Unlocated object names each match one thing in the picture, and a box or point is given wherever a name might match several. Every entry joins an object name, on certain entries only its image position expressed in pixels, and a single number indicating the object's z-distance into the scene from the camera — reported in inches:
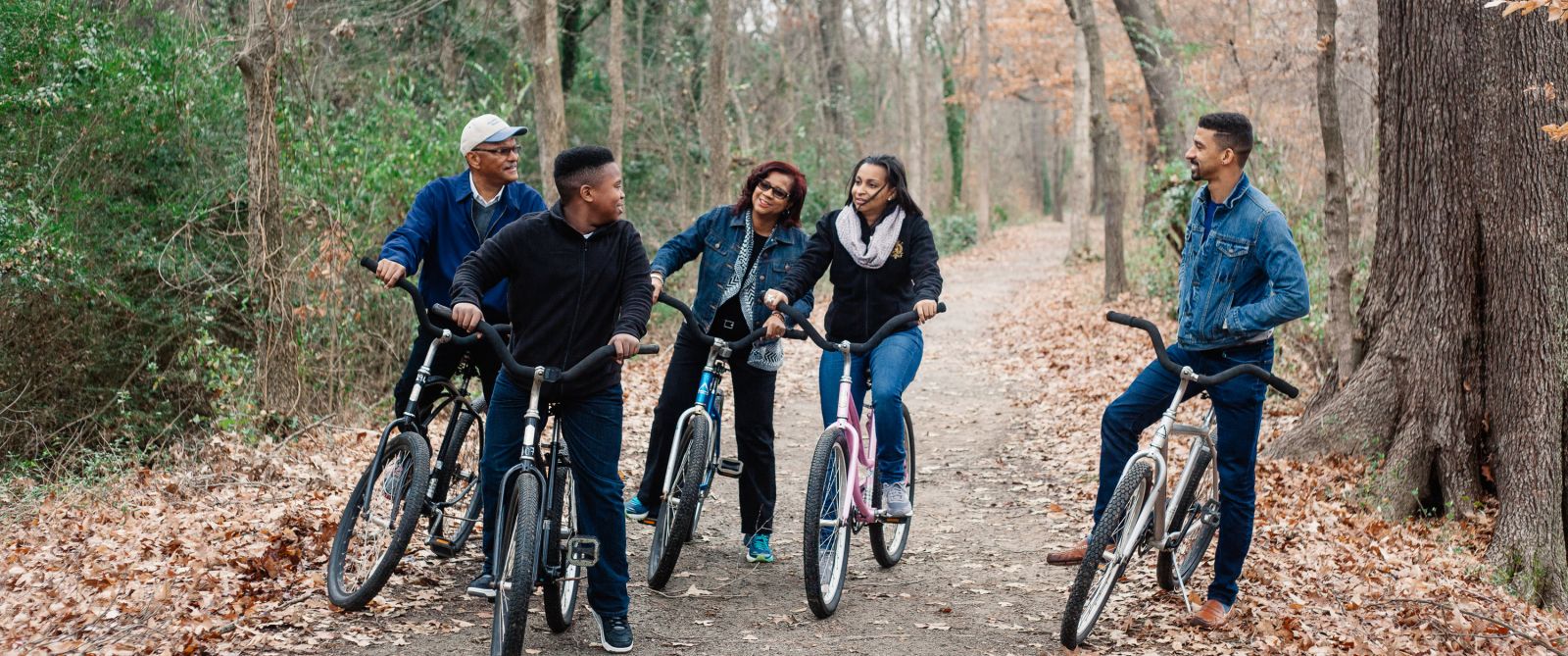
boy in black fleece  183.2
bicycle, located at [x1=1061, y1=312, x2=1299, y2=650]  191.9
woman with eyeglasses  238.7
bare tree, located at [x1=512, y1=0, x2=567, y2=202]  544.4
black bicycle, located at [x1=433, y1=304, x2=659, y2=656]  171.6
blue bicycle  218.8
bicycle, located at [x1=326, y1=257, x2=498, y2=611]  199.2
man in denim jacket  199.5
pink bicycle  206.1
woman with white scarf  233.0
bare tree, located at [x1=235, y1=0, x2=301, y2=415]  367.9
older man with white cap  222.5
